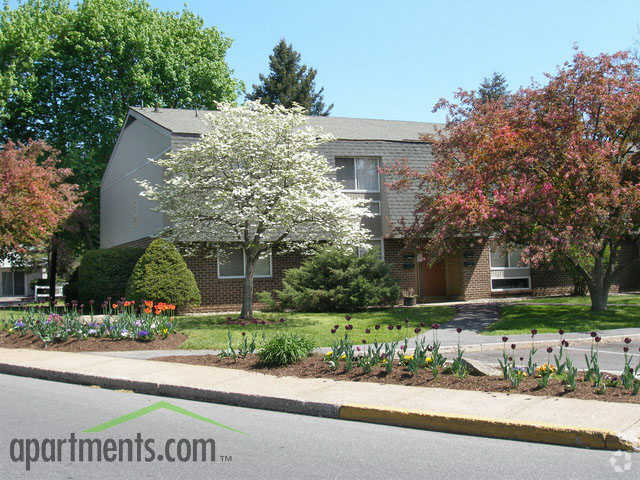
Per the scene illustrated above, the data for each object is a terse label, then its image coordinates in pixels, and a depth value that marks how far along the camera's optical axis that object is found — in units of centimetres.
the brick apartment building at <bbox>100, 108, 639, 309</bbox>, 2225
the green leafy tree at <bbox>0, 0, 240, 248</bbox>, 3059
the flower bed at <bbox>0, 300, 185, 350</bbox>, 1303
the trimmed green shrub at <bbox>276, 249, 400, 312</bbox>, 1986
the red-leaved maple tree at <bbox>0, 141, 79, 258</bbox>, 2114
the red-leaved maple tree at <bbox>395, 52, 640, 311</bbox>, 1552
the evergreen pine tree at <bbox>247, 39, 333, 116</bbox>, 4975
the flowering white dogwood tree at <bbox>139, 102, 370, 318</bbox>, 1634
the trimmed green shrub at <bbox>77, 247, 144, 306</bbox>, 2144
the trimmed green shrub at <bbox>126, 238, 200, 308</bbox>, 1911
